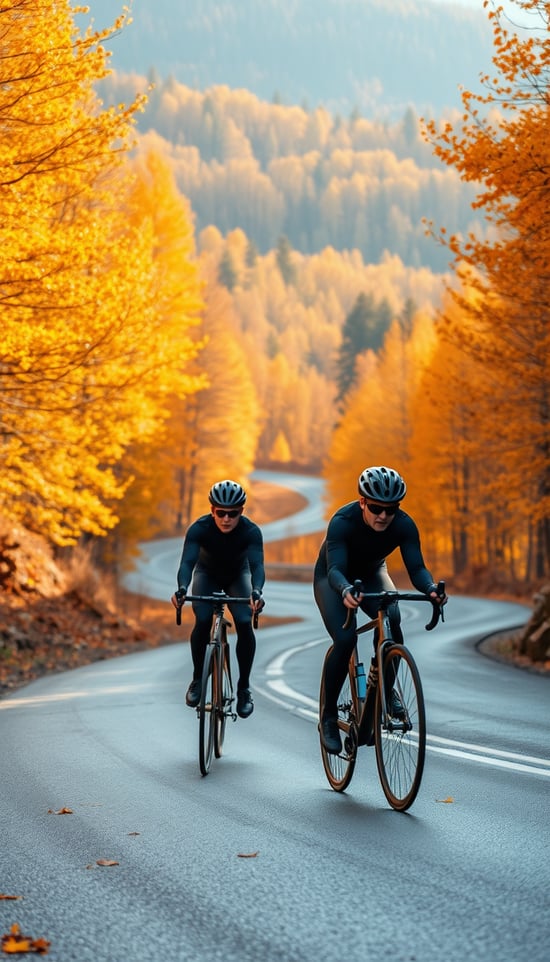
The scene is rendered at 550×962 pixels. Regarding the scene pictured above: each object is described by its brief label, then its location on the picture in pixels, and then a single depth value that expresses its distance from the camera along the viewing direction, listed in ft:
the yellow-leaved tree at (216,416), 191.11
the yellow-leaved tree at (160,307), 113.60
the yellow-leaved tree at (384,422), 188.96
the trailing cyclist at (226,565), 28.25
